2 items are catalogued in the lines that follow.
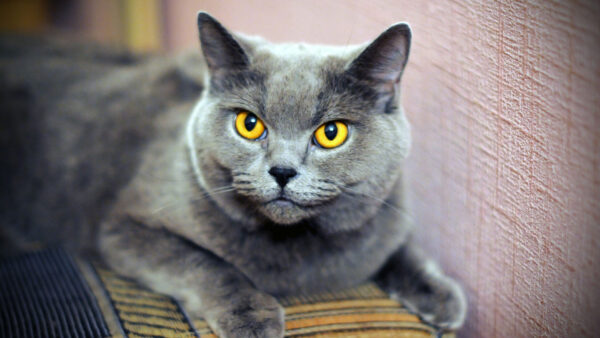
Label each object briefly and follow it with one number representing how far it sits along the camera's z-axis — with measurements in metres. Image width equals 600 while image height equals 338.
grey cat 0.48
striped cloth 0.48
